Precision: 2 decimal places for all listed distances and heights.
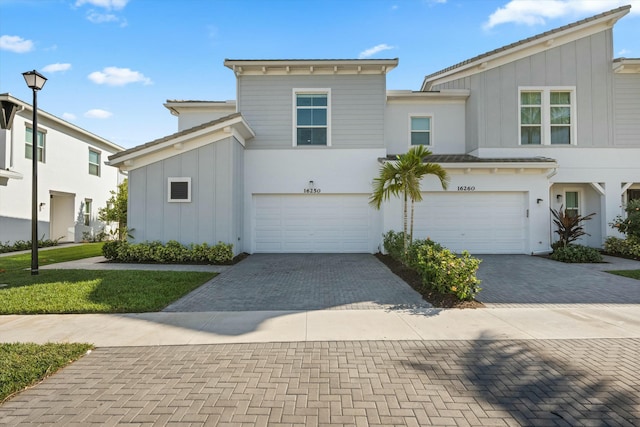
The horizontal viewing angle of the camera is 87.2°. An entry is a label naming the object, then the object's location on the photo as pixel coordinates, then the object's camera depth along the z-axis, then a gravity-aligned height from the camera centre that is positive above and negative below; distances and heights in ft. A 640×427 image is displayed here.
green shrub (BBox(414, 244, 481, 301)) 20.44 -3.61
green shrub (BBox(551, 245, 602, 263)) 35.86 -4.05
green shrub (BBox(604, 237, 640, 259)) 38.47 -3.48
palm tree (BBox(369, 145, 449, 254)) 30.19 +4.08
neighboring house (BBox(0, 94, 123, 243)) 48.03 +6.58
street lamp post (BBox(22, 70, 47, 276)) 28.12 +4.35
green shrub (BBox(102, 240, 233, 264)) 35.29 -3.91
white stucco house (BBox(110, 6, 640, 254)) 42.27 +9.53
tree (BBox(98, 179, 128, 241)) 58.23 +1.16
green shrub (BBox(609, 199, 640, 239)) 37.88 -0.53
